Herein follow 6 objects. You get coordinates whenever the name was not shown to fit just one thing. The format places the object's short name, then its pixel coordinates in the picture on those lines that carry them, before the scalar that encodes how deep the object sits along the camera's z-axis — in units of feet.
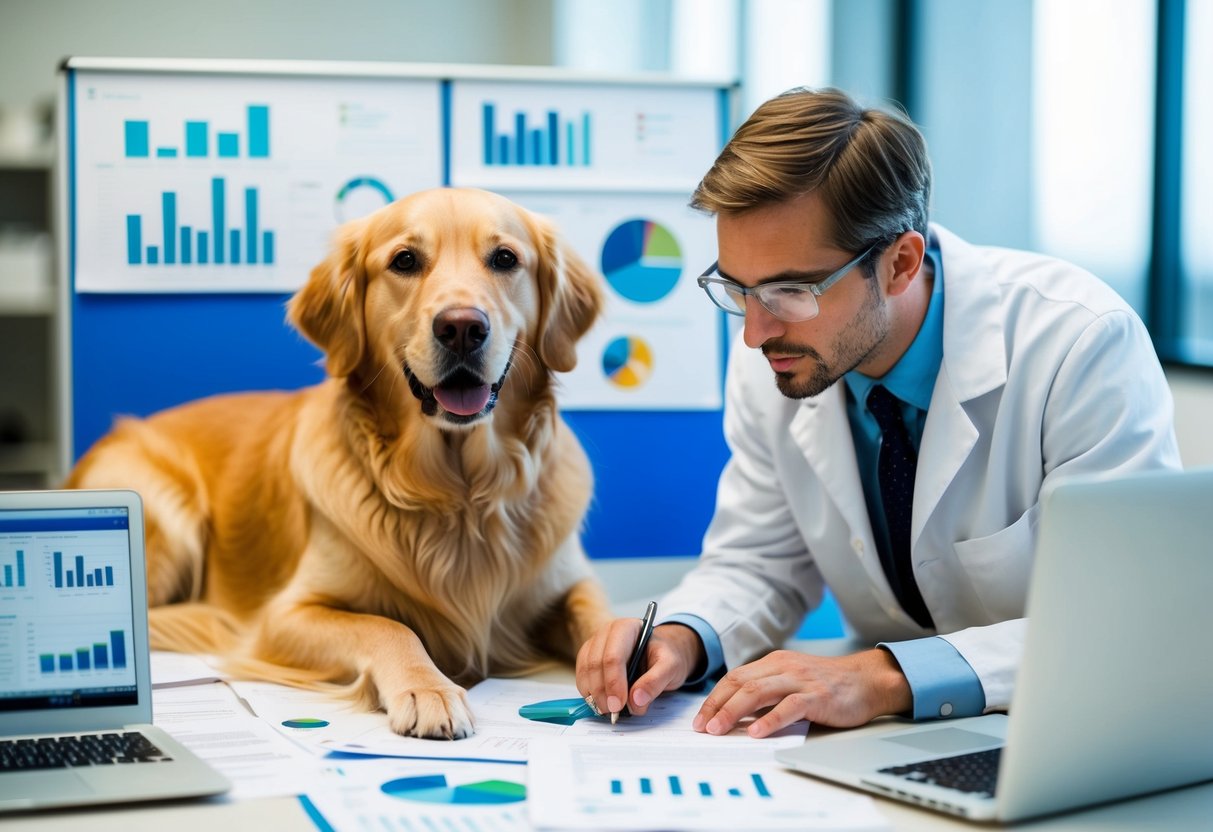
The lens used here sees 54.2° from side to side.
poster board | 8.77
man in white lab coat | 4.51
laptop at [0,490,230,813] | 3.98
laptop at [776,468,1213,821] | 3.15
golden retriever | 5.68
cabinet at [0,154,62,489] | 17.43
